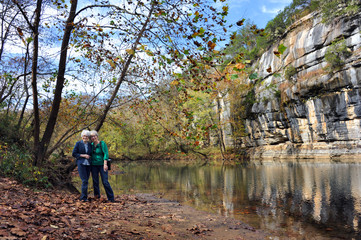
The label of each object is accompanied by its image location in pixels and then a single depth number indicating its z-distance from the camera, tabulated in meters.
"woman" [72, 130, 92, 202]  7.86
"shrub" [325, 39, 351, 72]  32.30
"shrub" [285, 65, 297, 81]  40.25
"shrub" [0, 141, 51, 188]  8.93
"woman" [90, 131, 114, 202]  7.97
